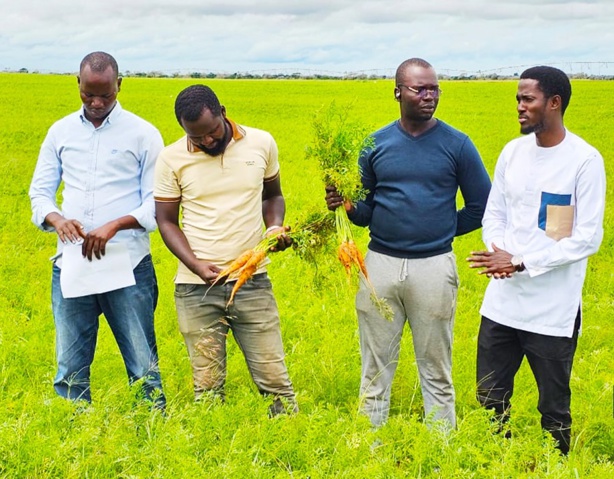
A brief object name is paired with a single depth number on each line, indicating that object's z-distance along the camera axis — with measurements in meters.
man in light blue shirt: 3.97
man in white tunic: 3.57
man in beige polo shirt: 3.86
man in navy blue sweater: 3.80
